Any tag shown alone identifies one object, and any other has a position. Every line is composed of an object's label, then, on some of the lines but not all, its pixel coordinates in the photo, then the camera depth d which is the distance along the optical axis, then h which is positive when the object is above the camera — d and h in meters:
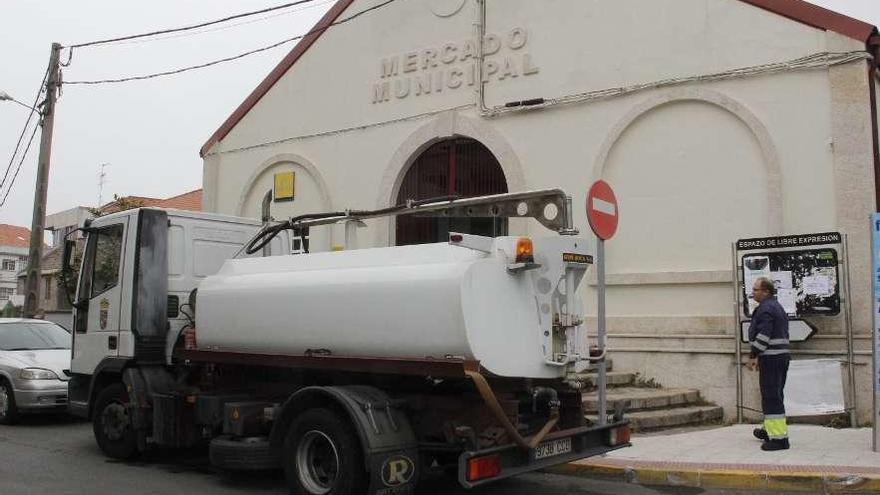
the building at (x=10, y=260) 57.59 +4.95
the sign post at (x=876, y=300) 7.30 +0.26
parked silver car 10.01 -0.67
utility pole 16.17 +2.70
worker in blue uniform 7.62 -0.28
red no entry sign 6.68 +1.03
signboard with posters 8.97 +0.66
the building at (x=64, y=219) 41.14 +5.91
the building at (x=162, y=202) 26.55 +4.56
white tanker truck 5.41 -0.23
